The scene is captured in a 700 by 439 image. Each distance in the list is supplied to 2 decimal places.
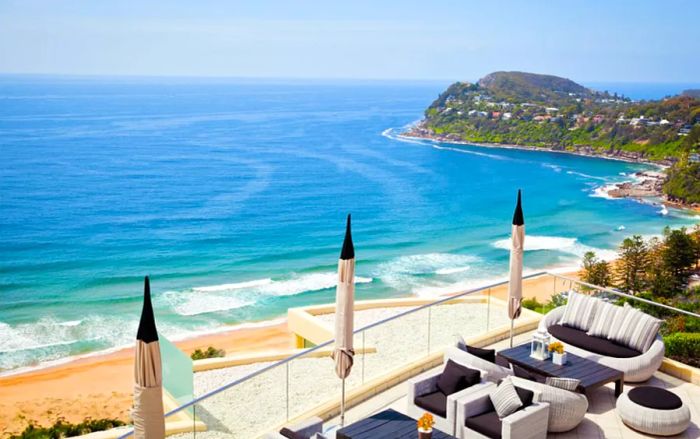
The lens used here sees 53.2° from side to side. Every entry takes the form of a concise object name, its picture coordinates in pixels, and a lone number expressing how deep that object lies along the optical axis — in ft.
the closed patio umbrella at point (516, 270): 33.24
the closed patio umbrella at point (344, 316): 25.44
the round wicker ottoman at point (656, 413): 26.12
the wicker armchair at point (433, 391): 25.17
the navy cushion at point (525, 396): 25.00
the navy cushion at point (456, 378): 26.45
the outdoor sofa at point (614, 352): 30.81
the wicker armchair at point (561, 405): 25.66
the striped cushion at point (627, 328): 32.30
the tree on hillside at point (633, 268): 95.45
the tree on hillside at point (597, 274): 93.91
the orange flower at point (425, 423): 21.75
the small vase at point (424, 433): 21.75
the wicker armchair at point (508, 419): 23.75
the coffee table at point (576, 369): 28.63
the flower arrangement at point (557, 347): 29.78
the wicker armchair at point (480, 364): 27.37
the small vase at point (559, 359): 29.99
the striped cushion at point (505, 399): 24.66
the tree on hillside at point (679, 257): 99.76
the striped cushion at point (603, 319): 33.24
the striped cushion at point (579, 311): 34.34
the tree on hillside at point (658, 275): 90.99
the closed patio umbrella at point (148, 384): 18.61
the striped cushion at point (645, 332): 31.81
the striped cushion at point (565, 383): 26.63
